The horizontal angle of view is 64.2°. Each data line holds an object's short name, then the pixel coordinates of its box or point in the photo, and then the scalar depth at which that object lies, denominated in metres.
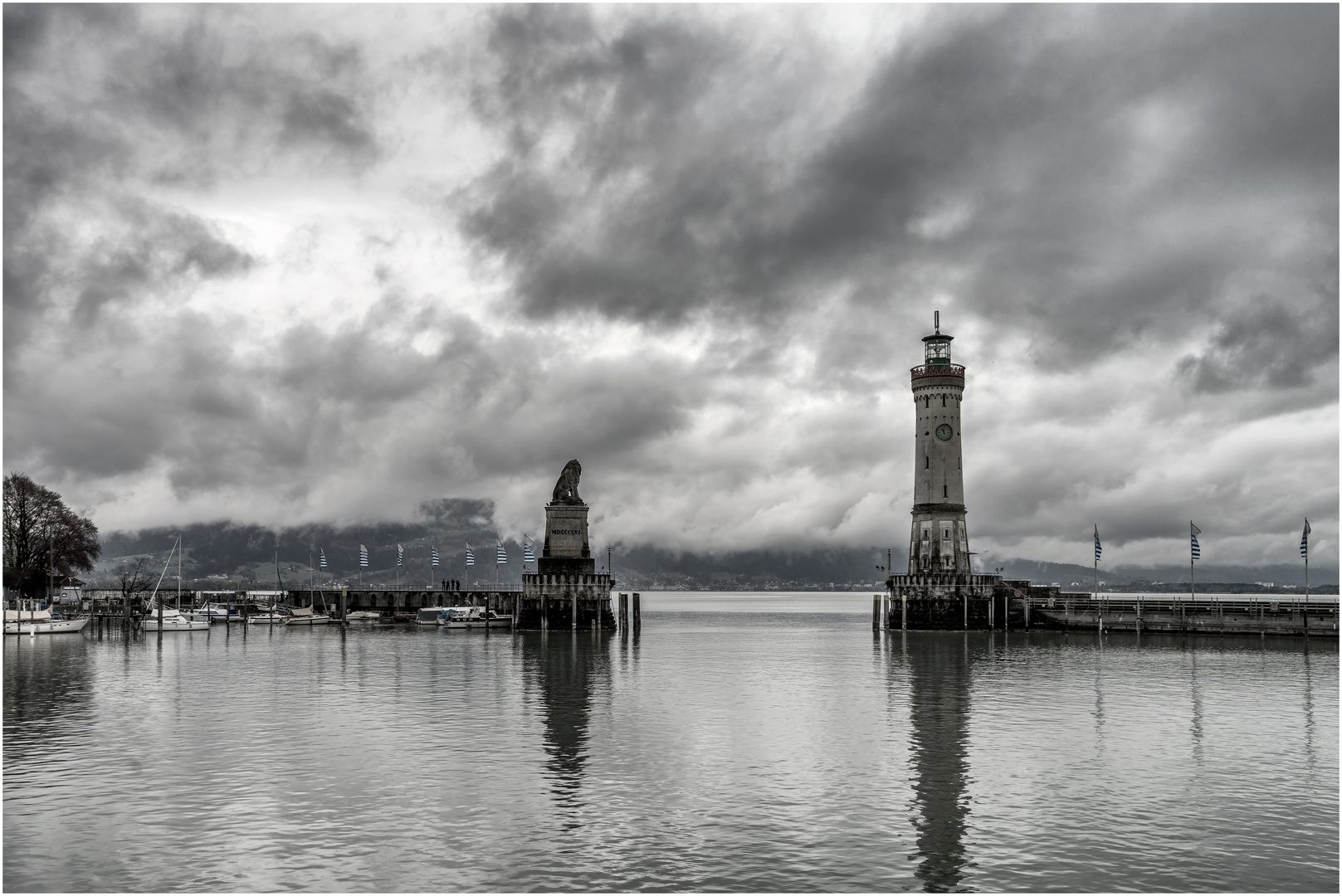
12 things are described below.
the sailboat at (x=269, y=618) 118.56
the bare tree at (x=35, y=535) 114.38
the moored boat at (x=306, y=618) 115.94
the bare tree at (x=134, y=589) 107.75
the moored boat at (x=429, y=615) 120.12
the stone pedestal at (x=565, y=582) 90.81
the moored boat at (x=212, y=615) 108.94
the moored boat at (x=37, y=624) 90.31
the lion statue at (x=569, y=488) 91.38
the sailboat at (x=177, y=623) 103.56
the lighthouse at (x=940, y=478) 94.00
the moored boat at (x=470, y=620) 110.19
